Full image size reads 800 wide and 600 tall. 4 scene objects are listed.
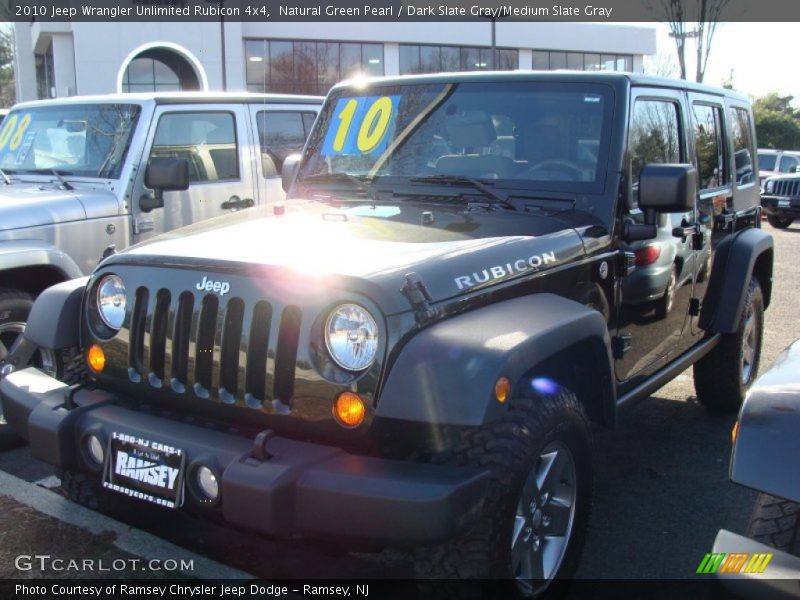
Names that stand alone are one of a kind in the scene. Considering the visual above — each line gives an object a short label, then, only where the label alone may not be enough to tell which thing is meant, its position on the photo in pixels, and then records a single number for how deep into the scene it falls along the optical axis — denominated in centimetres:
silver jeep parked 475
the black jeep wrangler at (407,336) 245
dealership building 2959
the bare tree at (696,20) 2370
